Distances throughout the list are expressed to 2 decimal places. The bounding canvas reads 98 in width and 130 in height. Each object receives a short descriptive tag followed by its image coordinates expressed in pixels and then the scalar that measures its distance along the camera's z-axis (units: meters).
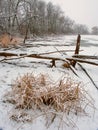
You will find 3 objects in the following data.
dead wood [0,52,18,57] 3.37
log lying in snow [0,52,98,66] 3.20
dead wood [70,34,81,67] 3.52
